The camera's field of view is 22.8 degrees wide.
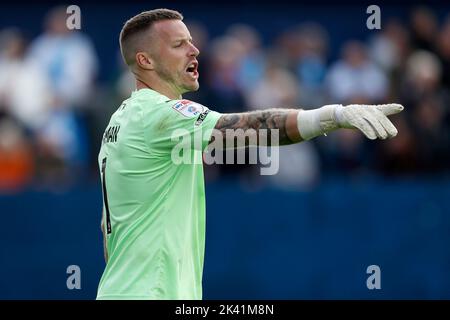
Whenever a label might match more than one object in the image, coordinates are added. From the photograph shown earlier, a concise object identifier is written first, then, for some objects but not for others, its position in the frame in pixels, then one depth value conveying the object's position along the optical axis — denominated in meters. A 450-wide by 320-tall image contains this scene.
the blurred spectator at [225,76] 14.53
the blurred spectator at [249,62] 15.44
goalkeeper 7.34
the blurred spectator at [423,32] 15.43
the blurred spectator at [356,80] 15.24
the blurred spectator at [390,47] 15.66
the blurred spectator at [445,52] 15.02
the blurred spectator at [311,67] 15.00
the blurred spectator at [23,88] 15.35
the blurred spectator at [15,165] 14.45
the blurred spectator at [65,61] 15.48
